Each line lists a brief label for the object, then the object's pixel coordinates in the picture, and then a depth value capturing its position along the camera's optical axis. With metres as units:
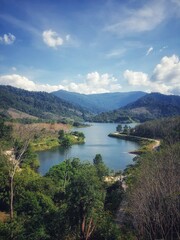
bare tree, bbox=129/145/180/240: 10.18
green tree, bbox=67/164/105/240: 11.03
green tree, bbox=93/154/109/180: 22.70
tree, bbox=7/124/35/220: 14.29
